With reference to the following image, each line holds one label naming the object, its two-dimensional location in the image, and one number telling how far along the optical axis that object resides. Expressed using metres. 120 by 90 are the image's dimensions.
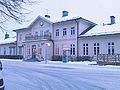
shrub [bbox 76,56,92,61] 17.33
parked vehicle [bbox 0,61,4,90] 3.05
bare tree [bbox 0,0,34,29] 4.92
